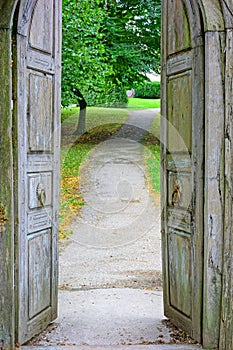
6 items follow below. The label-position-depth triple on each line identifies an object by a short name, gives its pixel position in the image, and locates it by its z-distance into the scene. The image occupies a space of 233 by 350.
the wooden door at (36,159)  3.68
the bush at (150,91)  31.78
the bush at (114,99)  19.54
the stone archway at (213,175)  3.54
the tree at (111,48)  12.68
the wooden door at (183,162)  3.74
